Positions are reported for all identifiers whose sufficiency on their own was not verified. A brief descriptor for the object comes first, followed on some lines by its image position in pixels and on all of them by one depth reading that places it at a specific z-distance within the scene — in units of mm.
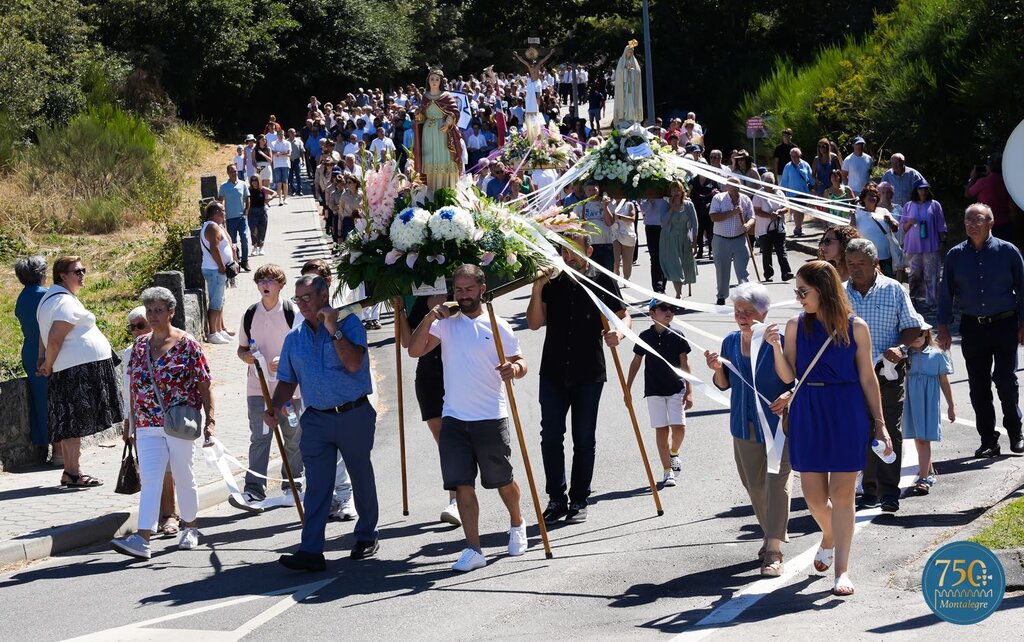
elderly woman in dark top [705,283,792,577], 7883
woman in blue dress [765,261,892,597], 7426
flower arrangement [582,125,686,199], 15258
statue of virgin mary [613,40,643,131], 15672
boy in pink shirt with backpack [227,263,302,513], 10195
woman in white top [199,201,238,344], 17906
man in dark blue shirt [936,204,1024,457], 10414
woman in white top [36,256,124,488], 11062
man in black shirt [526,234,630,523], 9523
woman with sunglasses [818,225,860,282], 9164
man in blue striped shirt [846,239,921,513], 8883
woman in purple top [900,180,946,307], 17531
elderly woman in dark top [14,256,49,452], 11188
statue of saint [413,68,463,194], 9586
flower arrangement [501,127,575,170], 21406
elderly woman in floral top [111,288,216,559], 9266
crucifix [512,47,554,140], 20952
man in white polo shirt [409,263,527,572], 8477
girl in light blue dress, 9547
